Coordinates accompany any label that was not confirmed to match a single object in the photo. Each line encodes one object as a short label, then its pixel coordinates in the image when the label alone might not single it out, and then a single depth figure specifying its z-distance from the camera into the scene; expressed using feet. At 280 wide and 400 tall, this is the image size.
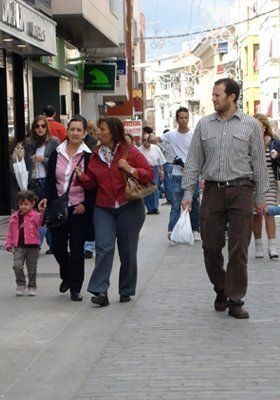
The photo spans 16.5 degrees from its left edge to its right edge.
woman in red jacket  29.35
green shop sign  91.25
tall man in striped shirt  27.20
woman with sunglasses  40.11
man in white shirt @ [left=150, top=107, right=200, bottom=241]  47.34
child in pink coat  31.30
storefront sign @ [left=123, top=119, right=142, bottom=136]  123.33
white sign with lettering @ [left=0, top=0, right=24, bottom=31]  46.50
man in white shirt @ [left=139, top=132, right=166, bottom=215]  71.20
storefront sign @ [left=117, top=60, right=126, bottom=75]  108.96
